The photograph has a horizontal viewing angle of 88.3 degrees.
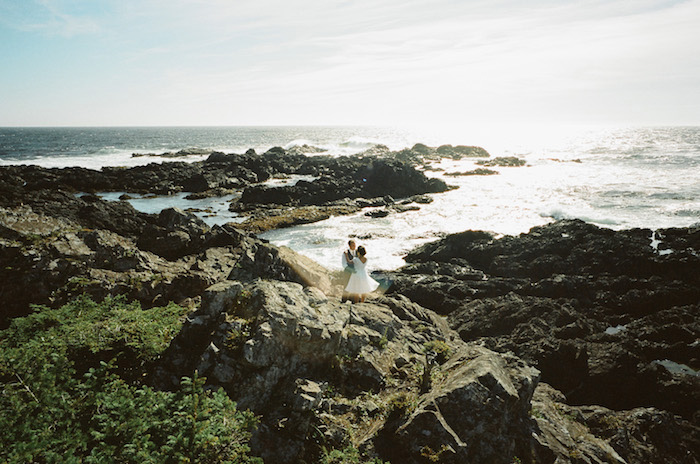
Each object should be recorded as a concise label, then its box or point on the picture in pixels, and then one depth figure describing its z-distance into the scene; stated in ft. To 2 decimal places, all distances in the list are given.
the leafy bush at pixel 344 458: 17.47
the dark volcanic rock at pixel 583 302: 38.11
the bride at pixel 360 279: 33.99
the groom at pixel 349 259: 34.96
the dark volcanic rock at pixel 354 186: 144.77
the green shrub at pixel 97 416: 13.20
